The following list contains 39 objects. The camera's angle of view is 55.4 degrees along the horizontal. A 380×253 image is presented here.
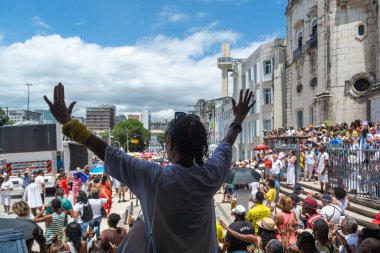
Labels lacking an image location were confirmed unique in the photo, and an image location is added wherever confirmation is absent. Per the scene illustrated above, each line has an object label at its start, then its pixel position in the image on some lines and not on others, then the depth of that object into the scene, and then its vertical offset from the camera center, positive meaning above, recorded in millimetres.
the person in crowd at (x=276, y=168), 16672 -1578
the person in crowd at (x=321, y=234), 5074 -1415
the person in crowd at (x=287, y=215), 6188 -1434
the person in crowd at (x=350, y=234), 5036 -1470
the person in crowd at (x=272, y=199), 9422 -1738
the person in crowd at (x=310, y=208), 6285 -1307
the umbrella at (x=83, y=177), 17366 -2027
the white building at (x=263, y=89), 37156 +4866
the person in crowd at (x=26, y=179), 16625 -2034
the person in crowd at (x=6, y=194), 15555 -2531
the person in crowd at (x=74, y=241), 5633 -1695
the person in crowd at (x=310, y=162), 16058 -1259
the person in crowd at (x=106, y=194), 11680 -1938
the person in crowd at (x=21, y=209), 6824 -1398
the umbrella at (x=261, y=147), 22719 -833
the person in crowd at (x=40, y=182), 14133 -1857
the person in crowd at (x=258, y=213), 6816 -1497
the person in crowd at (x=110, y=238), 5484 -1586
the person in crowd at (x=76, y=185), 13781 -1953
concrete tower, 84188 +16159
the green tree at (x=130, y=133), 111125 +522
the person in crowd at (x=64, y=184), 15966 -2167
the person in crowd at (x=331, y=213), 6480 -1440
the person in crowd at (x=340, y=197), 7640 -1352
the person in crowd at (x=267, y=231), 5799 -1572
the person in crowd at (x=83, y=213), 8602 -1861
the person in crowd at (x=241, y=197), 9922 -1729
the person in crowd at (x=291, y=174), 16389 -1824
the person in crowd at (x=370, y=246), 3910 -1227
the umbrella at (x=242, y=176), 10367 -1227
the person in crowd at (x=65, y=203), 8688 -1660
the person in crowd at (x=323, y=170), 13289 -1345
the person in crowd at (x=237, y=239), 5512 -1600
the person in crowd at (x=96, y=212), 9062 -1978
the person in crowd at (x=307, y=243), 4613 -1395
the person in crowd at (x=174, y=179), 1896 -240
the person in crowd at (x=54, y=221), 7395 -1770
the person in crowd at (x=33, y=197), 12675 -2185
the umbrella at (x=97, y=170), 20722 -2052
